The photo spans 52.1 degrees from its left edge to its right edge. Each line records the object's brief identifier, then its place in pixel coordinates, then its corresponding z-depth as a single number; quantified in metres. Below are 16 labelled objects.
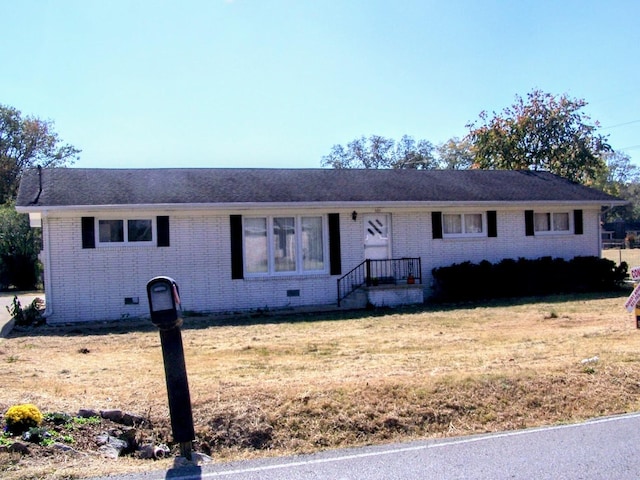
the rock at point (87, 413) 6.37
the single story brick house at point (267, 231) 15.57
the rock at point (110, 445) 5.74
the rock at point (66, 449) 5.59
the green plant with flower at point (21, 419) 5.88
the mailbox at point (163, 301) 5.45
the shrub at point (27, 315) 14.95
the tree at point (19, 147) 48.59
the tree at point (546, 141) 33.09
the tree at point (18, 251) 28.45
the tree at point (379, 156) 65.38
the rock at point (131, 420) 6.38
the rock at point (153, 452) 5.81
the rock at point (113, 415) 6.36
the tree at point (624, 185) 80.19
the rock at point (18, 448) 5.47
